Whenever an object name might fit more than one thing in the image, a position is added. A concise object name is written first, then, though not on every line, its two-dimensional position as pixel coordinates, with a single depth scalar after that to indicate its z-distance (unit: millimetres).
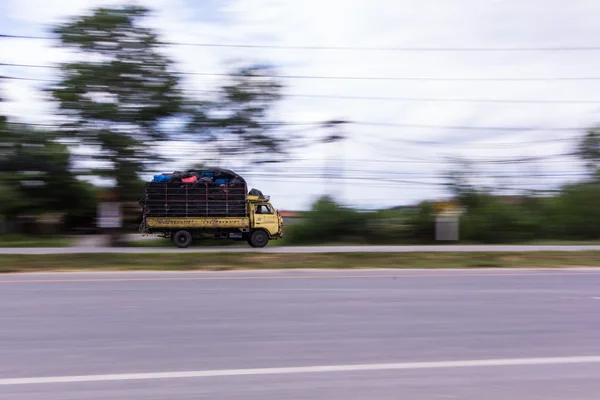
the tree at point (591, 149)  30062
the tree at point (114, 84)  20672
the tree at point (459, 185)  28328
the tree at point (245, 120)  24281
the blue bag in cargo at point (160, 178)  22141
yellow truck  22203
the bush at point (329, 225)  26984
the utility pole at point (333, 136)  25172
